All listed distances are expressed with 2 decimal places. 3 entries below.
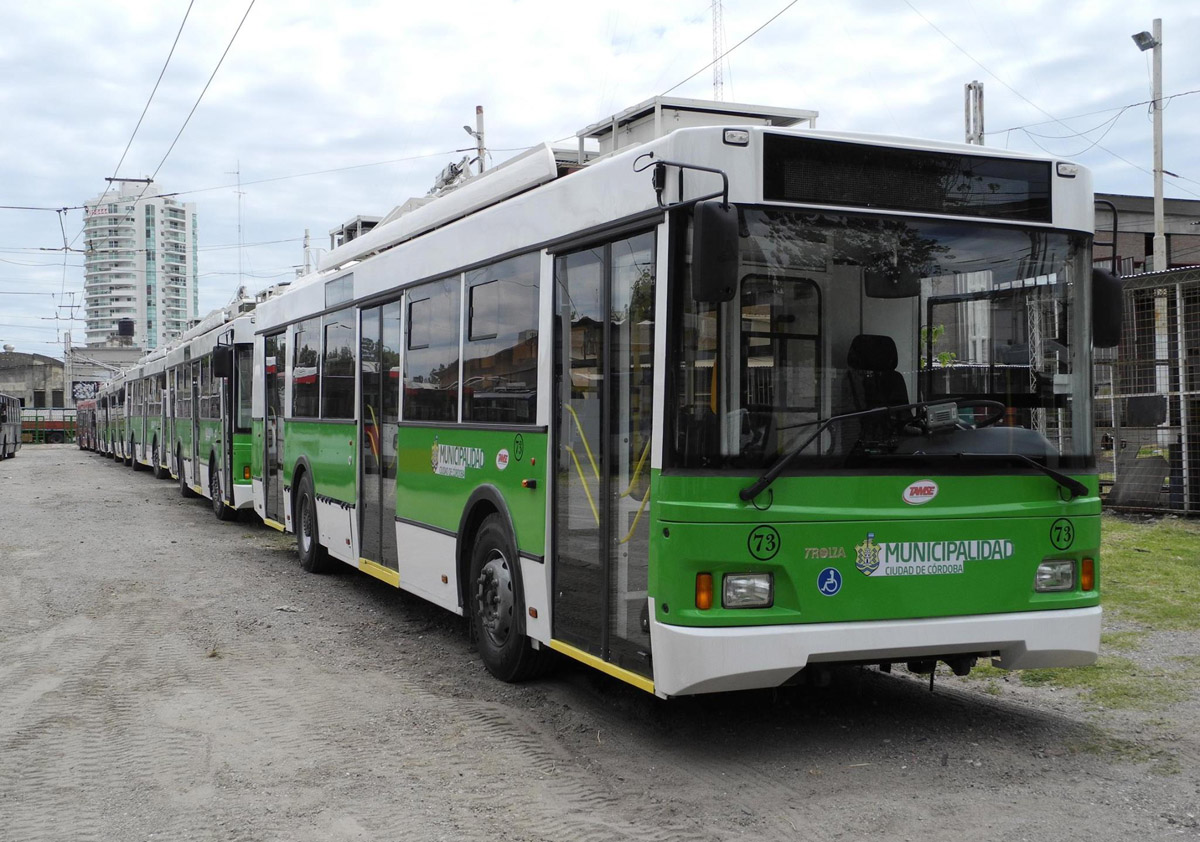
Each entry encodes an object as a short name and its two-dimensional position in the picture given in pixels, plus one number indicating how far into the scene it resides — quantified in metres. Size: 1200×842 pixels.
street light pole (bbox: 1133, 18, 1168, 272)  24.58
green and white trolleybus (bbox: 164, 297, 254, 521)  17.92
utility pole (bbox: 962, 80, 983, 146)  21.38
